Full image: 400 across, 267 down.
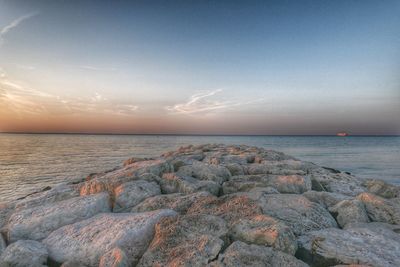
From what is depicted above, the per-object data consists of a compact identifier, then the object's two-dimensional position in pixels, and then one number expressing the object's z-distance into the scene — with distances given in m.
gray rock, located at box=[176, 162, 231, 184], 8.62
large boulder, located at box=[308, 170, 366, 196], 8.48
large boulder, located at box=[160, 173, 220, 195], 7.39
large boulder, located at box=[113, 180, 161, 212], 6.88
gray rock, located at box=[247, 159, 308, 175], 9.48
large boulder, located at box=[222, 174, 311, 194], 7.70
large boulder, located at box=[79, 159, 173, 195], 7.65
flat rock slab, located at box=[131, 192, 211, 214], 6.18
